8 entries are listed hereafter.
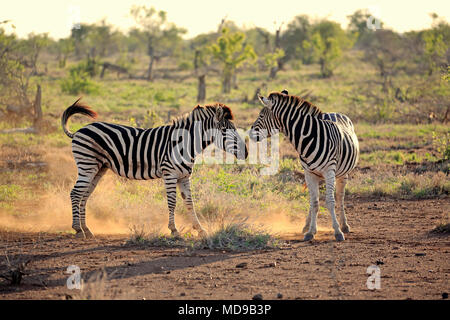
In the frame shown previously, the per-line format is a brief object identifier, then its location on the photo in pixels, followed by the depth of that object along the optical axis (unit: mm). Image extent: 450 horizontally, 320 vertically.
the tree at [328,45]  39000
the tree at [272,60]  31453
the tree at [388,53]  37594
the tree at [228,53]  31294
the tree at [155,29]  53084
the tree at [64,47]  41856
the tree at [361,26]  65500
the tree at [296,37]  48500
